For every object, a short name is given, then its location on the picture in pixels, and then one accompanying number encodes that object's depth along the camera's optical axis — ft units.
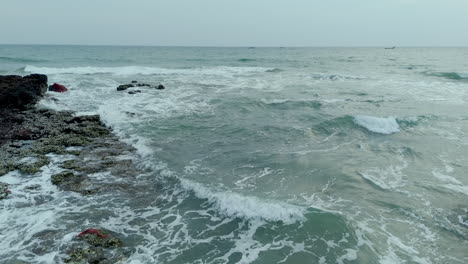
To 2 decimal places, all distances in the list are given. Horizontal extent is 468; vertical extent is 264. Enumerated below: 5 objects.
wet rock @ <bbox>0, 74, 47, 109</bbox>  66.18
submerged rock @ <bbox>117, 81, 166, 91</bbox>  97.02
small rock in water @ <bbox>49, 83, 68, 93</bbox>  90.38
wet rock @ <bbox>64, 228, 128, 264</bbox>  22.60
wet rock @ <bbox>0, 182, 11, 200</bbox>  31.37
